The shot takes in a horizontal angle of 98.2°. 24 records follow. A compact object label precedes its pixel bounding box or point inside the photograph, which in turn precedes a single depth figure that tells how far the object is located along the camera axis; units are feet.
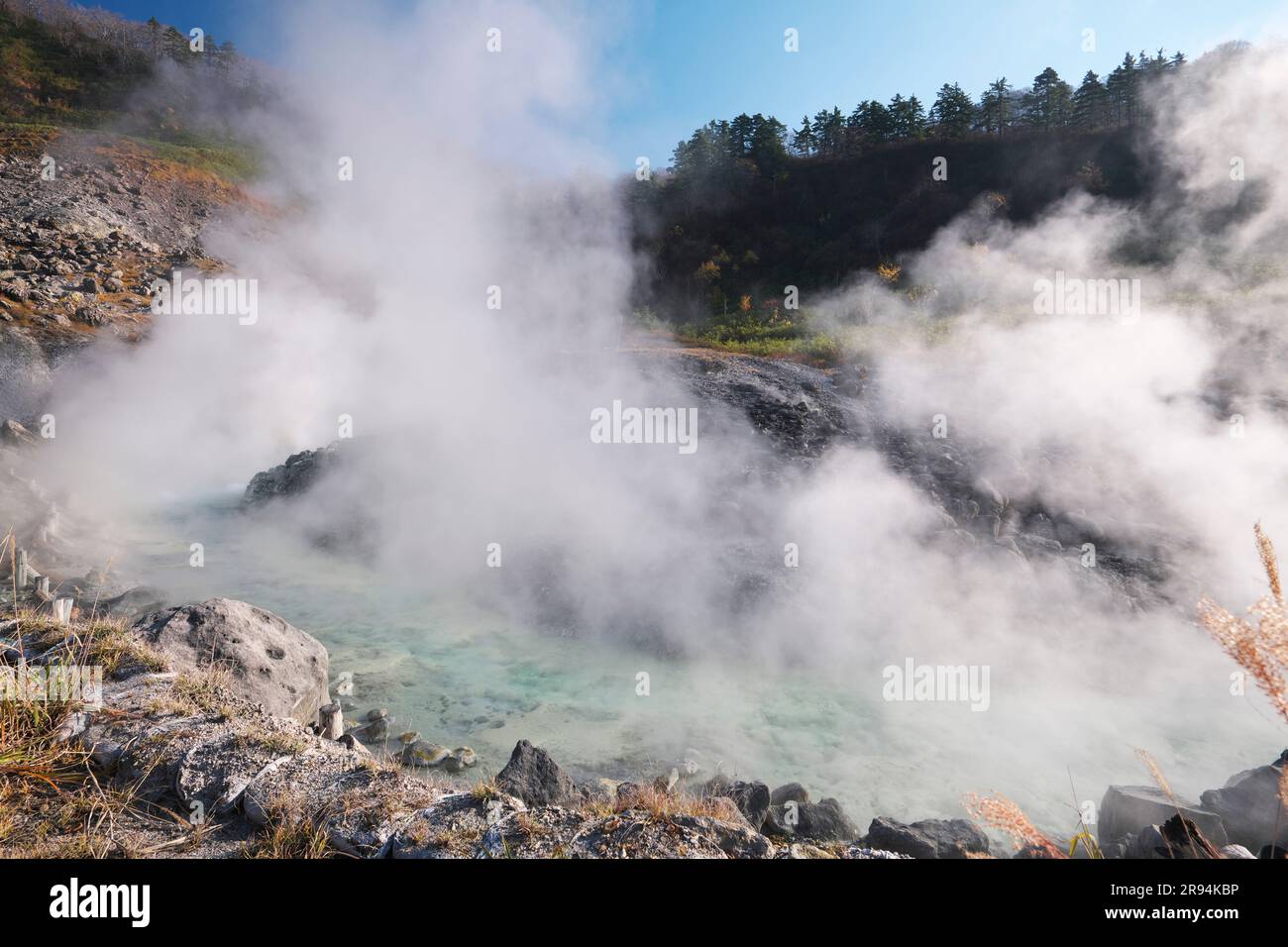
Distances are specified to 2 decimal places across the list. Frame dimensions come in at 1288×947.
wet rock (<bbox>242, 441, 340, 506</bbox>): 47.88
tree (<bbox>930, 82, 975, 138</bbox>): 147.02
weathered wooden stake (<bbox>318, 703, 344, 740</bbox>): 17.81
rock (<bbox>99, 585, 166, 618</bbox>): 26.32
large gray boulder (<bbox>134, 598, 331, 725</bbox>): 18.47
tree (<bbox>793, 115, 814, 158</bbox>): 161.99
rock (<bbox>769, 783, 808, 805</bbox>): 17.53
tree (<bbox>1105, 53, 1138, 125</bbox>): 134.10
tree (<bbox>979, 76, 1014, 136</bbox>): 145.48
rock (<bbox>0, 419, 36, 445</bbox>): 46.89
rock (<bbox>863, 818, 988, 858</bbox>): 14.21
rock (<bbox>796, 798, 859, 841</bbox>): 16.12
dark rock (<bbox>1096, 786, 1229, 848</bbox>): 14.05
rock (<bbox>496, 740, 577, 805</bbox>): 15.39
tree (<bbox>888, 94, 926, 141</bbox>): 152.05
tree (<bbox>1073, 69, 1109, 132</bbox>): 136.26
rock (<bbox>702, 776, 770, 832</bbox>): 16.01
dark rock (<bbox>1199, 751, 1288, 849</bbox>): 14.74
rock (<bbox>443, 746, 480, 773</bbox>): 19.10
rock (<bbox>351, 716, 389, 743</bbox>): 20.35
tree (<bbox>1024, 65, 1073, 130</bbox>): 138.92
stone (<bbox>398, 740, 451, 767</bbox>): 19.07
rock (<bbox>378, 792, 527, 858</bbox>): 9.17
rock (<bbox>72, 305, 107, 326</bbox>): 66.28
